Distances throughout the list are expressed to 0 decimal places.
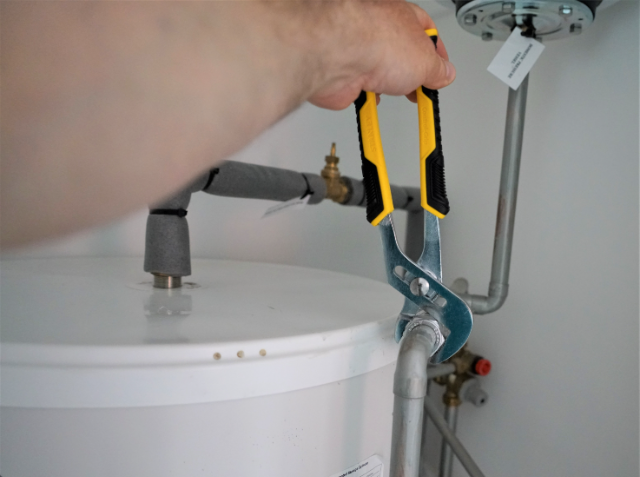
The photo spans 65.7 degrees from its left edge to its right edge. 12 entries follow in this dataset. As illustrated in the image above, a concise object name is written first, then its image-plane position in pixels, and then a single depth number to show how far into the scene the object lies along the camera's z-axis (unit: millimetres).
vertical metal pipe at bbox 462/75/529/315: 649
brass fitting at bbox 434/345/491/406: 750
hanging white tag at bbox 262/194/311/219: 590
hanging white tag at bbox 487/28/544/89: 576
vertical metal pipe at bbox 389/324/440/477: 328
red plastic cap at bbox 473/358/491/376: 748
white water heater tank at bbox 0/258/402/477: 302
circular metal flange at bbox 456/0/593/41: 535
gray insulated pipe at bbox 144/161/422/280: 506
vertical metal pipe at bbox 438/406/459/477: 771
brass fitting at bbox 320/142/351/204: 748
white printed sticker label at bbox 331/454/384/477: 391
